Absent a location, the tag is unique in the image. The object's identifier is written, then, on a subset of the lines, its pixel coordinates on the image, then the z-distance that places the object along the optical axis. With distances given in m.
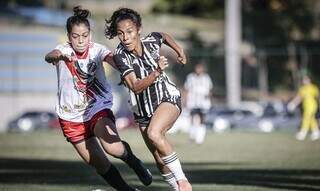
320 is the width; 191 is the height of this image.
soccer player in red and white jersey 19.62
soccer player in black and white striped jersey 18.64
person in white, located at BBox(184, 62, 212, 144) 53.22
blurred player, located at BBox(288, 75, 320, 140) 58.52
